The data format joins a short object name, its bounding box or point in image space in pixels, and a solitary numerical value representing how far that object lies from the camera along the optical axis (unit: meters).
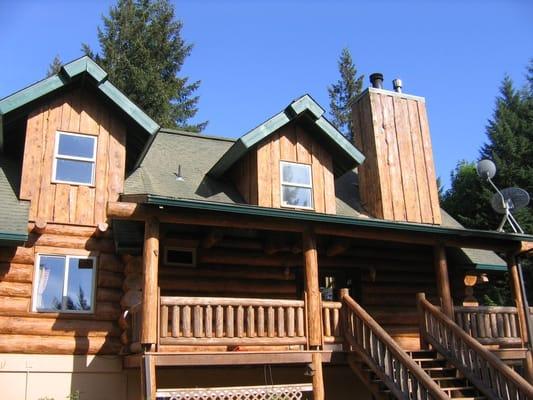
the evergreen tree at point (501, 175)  31.23
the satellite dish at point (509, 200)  16.33
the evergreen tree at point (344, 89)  47.59
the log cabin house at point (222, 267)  11.22
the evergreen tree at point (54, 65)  41.62
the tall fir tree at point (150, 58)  35.72
